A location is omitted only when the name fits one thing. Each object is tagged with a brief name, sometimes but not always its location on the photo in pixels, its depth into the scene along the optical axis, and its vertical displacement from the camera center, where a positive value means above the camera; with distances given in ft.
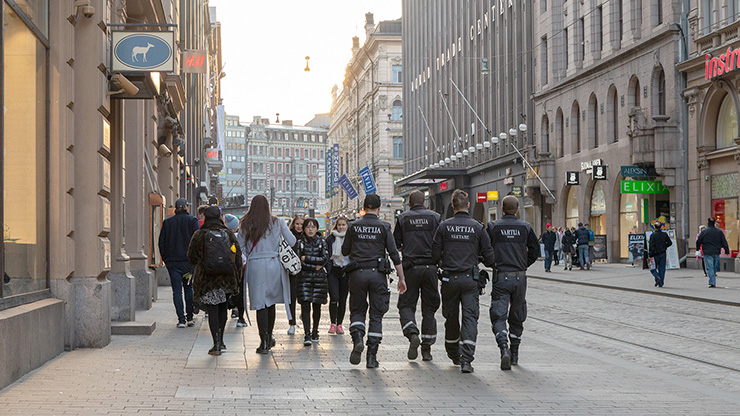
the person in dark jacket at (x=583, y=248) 112.98 -2.05
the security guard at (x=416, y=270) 32.94 -1.27
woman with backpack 34.86 -1.30
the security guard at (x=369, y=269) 32.63 -1.21
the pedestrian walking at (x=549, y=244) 117.19 -1.61
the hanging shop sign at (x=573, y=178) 135.23 +7.24
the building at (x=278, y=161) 561.43 +42.33
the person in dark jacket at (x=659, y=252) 79.41 -1.84
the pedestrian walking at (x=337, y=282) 43.86 -2.20
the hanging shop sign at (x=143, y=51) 39.70 +7.50
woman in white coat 35.96 -1.08
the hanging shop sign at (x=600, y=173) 124.88 +7.27
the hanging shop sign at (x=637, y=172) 113.50 +6.71
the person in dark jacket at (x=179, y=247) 46.68 -0.57
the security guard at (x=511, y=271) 32.45 -1.32
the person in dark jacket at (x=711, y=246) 76.74 -1.37
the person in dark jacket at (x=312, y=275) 40.27 -1.72
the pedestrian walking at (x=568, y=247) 117.10 -1.99
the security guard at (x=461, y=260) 32.09 -0.93
